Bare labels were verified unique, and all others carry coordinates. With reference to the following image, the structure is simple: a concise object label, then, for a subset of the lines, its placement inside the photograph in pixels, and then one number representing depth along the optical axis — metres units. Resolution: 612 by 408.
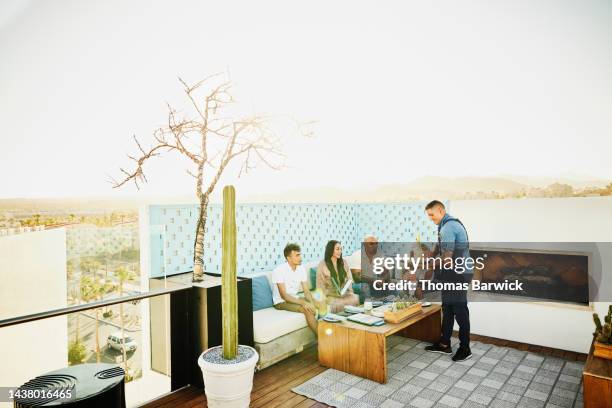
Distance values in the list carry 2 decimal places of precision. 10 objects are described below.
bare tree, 3.09
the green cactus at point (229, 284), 2.71
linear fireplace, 4.14
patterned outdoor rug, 3.04
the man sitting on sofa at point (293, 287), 4.10
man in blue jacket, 3.77
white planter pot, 2.58
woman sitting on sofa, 4.49
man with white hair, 5.07
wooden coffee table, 3.35
